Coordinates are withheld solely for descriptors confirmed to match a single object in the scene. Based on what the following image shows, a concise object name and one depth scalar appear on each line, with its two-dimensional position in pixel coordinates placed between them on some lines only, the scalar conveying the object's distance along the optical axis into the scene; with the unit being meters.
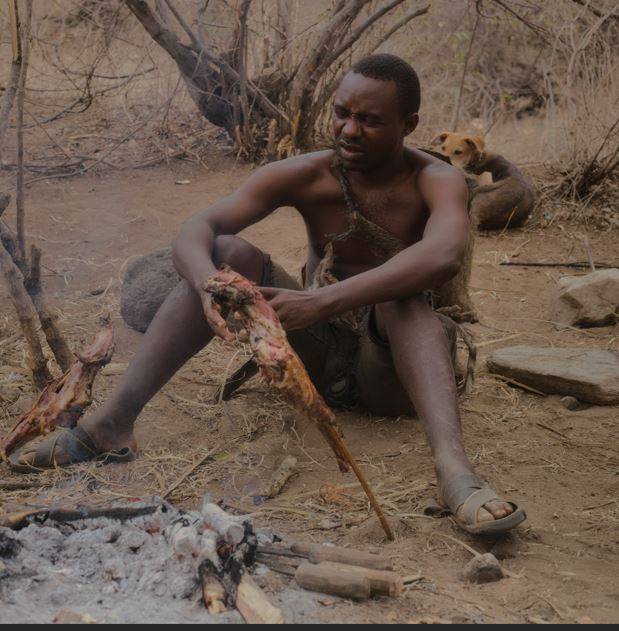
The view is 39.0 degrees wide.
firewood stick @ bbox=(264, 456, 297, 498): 2.82
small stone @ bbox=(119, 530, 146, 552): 2.22
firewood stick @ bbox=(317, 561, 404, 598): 2.05
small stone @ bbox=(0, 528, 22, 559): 2.13
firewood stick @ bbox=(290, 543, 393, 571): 2.13
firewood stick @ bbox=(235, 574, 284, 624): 1.83
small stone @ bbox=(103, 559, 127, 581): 2.08
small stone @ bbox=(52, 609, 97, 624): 1.78
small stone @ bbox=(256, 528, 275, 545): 2.30
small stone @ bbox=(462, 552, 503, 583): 2.20
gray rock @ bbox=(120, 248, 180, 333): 4.30
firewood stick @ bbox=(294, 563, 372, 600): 2.02
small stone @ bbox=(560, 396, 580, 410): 3.65
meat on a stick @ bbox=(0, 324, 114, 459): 2.81
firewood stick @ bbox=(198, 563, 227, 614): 1.91
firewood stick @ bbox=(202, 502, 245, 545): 2.12
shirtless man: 2.64
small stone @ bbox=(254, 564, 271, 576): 2.12
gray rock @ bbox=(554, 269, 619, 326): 4.64
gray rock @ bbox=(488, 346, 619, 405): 3.64
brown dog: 6.12
